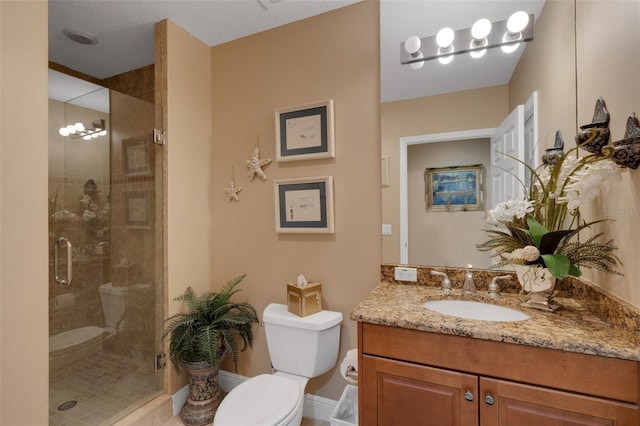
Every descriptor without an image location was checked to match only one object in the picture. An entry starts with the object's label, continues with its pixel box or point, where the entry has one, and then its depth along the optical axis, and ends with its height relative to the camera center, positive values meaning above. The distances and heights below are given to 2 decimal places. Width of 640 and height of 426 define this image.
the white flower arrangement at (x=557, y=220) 1.07 -0.04
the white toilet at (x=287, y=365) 1.38 -0.85
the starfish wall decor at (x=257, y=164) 2.07 +0.34
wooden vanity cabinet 0.90 -0.56
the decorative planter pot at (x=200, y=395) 1.85 -1.12
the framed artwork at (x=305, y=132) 1.86 +0.51
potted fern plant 1.80 -0.76
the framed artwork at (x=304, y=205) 1.88 +0.05
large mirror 1.38 +0.54
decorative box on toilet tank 1.74 -0.50
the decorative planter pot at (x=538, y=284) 1.21 -0.30
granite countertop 0.91 -0.39
